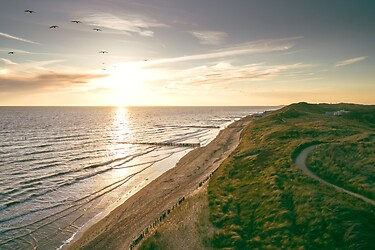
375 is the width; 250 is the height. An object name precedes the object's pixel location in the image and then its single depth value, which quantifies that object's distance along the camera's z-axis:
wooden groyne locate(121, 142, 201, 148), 90.70
